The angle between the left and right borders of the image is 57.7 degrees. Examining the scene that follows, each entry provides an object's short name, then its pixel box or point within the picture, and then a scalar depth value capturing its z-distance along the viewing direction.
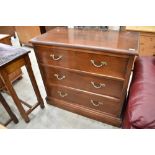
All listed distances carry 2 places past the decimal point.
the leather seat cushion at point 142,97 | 0.76
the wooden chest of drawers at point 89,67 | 1.06
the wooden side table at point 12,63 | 1.18
